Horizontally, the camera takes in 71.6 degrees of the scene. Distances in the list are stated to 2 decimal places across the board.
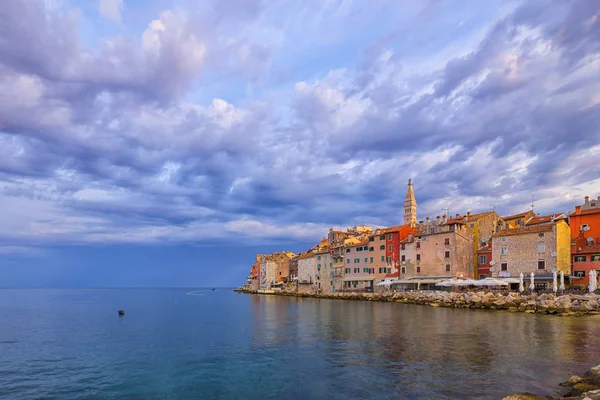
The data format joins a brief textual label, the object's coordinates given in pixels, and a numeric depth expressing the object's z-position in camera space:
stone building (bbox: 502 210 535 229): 75.36
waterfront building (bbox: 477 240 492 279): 72.13
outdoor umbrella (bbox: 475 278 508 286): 61.40
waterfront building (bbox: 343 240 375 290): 91.31
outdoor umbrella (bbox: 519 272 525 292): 58.27
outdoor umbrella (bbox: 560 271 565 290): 53.44
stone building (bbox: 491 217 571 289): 61.47
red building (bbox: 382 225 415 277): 85.19
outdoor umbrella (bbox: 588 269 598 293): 50.34
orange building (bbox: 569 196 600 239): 62.53
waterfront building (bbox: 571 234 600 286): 58.27
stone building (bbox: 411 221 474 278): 73.44
